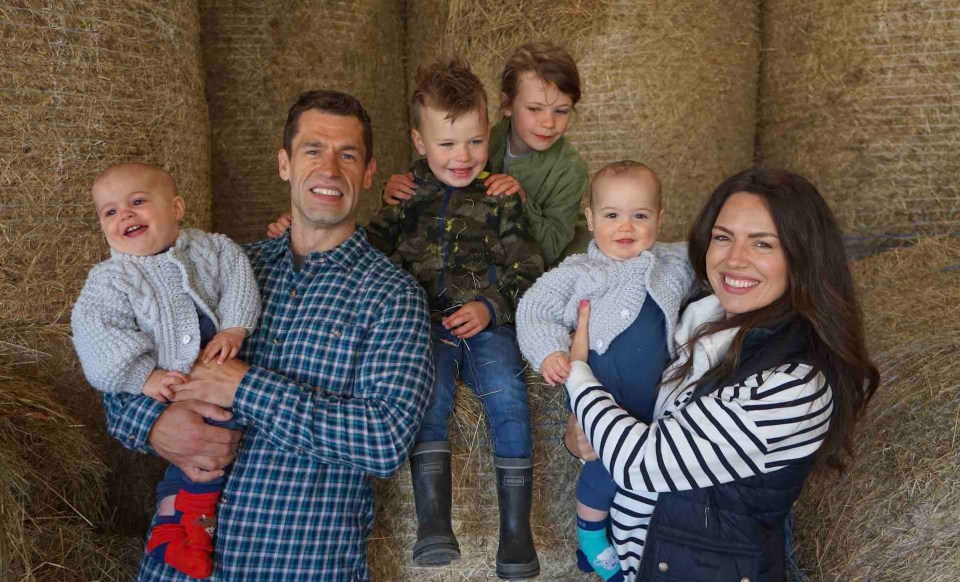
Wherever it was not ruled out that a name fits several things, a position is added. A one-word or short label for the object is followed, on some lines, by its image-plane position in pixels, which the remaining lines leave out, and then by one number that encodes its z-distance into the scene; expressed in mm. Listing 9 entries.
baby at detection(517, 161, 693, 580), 2154
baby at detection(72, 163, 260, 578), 1985
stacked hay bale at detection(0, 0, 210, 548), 2406
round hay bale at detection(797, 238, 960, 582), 1969
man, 1975
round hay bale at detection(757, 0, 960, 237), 3498
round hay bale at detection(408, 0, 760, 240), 3578
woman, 1791
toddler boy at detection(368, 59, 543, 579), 2178
